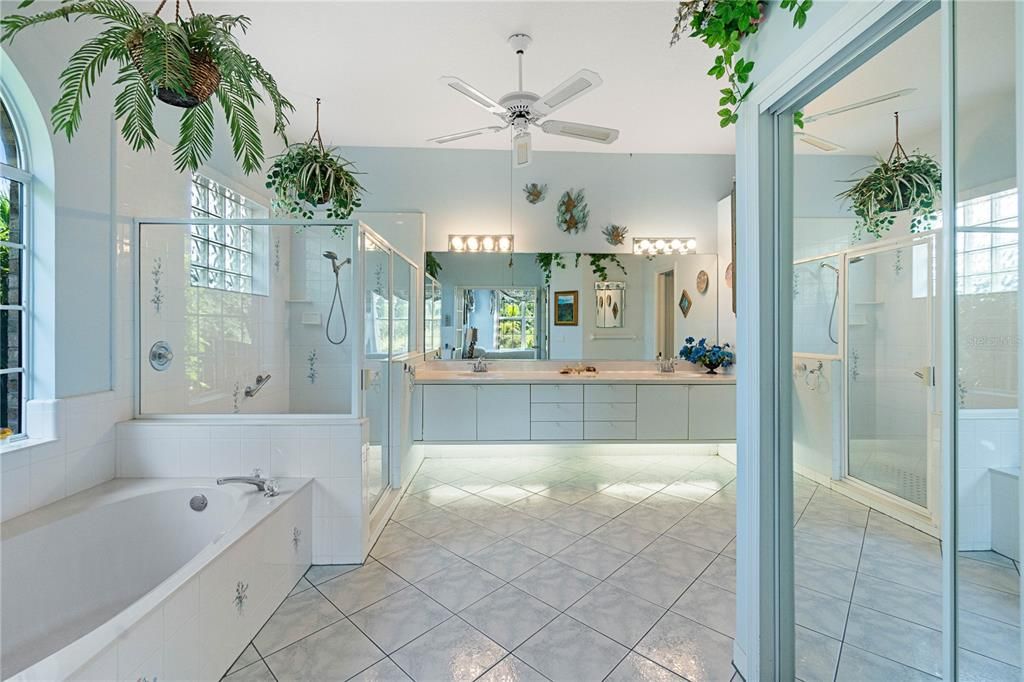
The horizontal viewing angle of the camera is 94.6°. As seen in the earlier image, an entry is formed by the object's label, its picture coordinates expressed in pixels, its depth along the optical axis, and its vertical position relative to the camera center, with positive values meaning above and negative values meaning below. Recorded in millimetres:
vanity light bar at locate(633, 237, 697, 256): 4414 +888
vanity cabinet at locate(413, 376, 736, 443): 3766 -590
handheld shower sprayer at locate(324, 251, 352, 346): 2527 +227
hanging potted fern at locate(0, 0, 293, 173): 1274 +758
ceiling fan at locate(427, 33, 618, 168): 2346 +1273
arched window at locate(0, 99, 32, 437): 1823 +248
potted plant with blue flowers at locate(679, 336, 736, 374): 4207 -136
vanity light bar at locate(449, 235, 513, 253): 4312 +877
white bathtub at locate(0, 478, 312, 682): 1242 -824
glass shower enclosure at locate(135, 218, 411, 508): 2412 +88
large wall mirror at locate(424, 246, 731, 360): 4270 +283
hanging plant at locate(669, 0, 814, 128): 1410 +967
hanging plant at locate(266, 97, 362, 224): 3266 +1127
